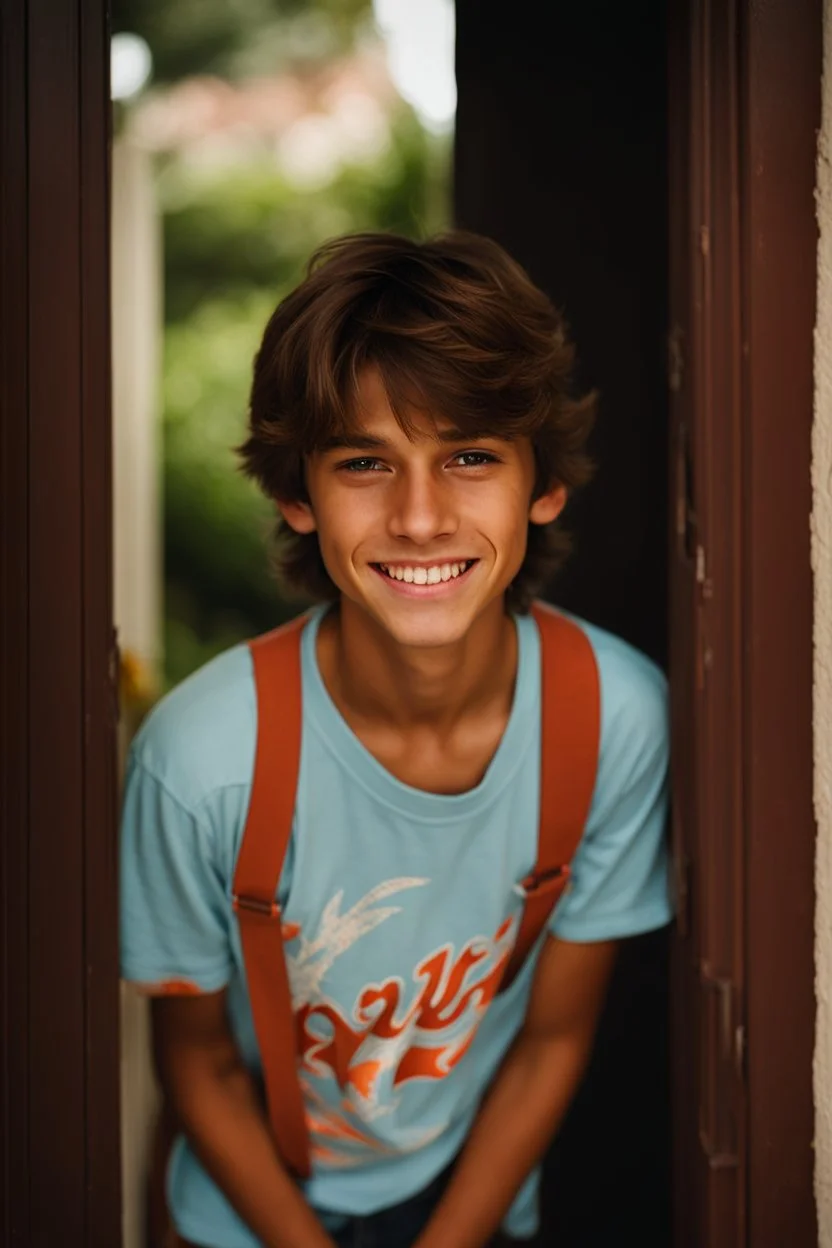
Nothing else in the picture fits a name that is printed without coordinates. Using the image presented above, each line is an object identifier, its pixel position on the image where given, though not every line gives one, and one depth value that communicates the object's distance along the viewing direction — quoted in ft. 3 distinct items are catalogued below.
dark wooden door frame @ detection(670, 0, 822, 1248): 6.66
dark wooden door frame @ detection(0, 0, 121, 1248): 6.65
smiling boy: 6.91
